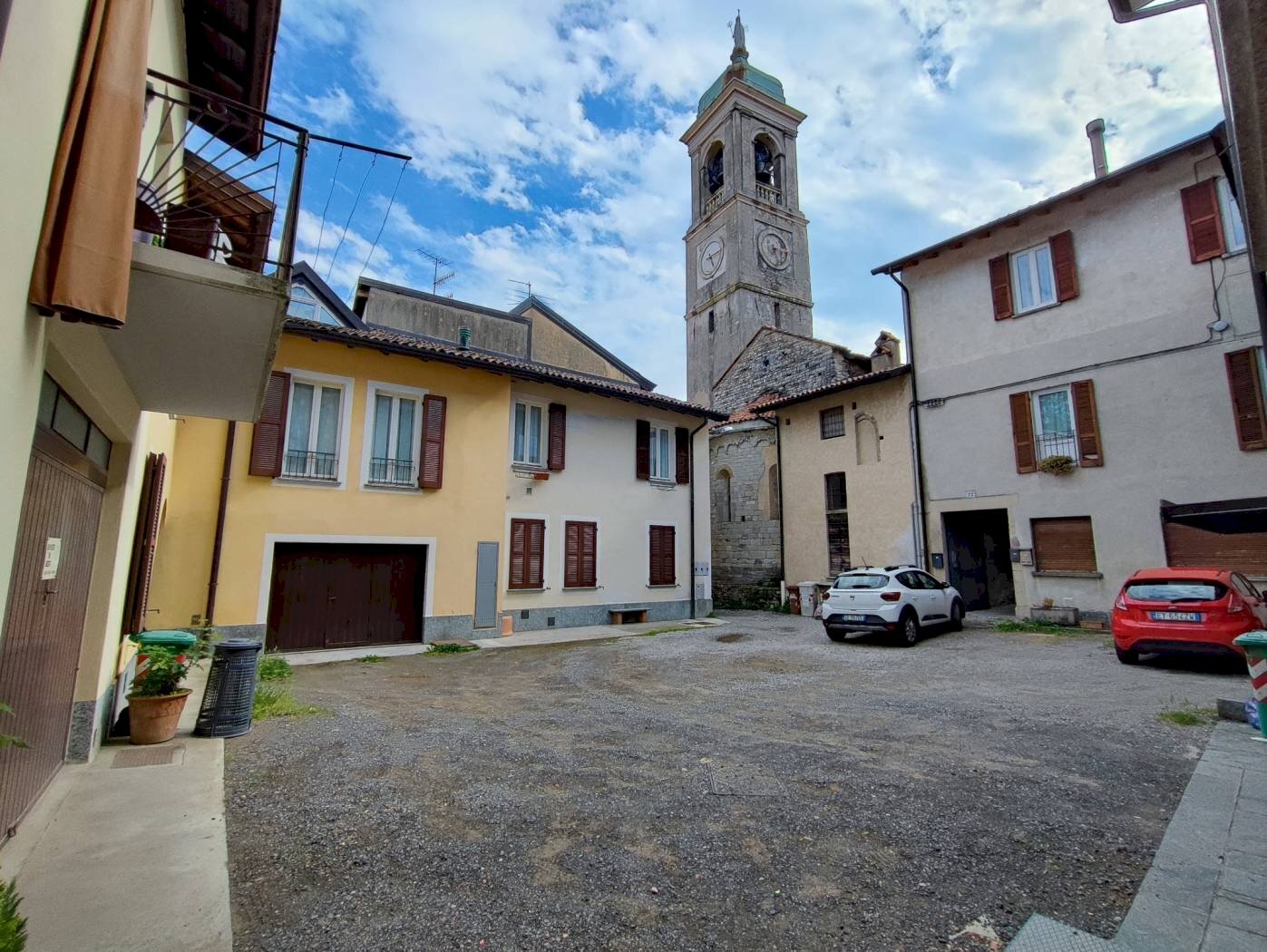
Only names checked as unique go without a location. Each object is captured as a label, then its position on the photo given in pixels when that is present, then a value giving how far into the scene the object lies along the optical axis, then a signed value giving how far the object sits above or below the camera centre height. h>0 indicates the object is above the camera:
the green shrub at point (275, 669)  8.28 -1.41
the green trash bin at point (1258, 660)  5.03 -0.77
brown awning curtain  2.27 +1.56
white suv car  10.75 -0.62
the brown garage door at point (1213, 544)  8.00 +0.46
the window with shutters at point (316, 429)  11.17 +2.68
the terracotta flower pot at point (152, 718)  4.98 -1.23
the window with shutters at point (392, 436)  11.89 +2.72
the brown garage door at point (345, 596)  10.91 -0.49
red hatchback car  7.58 -0.55
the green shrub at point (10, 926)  1.90 -1.15
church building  26.11 +19.58
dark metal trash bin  5.37 -1.11
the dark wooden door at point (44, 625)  3.09 -0.32
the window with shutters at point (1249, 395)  10.47 +3.08
